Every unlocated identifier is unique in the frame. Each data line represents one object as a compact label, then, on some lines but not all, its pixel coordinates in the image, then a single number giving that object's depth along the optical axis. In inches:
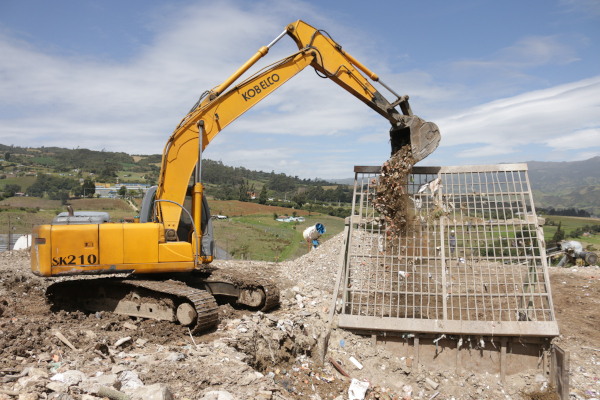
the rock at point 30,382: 137.0
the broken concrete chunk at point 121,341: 190.7
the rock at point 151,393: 135.5
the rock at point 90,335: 194.1
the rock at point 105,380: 143.6
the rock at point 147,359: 172.1
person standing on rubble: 242.7
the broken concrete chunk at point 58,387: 135.6
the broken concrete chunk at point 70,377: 143.5
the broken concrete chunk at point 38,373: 146.2
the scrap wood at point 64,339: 180.3
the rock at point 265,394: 156.6
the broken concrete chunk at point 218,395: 149.2
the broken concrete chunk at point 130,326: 220.0
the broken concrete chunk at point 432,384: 213.3
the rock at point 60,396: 129.1
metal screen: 232.5
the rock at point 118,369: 157.6
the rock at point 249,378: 164.6
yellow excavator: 223.8
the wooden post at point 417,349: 223.5
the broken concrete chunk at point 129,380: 147.9
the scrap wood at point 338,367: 215.3
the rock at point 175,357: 176.2
